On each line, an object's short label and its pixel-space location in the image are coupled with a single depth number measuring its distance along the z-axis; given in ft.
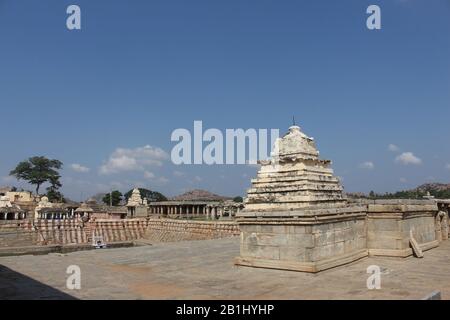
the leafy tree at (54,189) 251.72
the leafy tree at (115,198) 269.36
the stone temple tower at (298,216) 30.96
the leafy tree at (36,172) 257.14
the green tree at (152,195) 319.33
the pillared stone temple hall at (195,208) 164.97
